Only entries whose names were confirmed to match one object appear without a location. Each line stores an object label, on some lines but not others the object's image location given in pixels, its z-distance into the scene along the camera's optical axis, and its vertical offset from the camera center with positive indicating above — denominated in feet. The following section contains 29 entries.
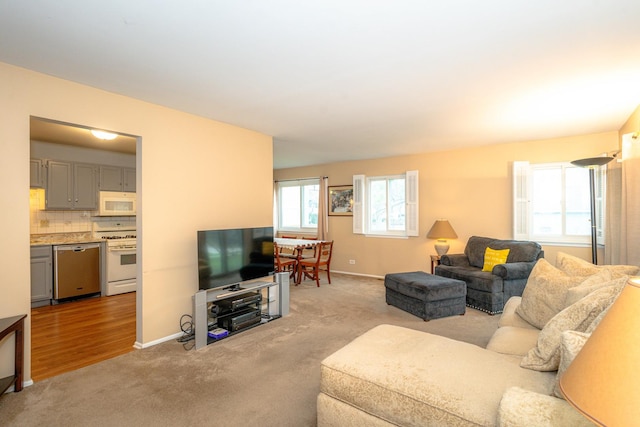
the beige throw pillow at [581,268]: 7.36 -1.31
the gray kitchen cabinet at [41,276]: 15.26 -2.74
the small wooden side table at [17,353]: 7.65 -3.33
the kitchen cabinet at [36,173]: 15.92 +2.24
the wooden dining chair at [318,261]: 19.35 -2.75
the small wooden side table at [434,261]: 18.03 -2.49
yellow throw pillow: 15.57 -2.05
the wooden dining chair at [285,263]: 19.17 -2.78
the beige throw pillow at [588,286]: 6.16 -1.40
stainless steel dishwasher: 15.90 -2.62
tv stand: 10.84 -3.41
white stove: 17.61 -2.01
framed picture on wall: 23.40 +1.19
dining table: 19.76 -1.80
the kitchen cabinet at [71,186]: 16.56 +1.70
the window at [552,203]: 16.05 +0.62
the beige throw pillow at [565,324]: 5.08 -1.75
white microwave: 18.35 +0.82
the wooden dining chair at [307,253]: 22.48 -2.59
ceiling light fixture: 10.17 +2.77
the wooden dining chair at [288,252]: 20.82 -2.50
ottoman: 13.28 -3.36
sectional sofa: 4.03 -2.65
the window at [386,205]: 20.51 +0.77
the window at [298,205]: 25.96 +0.99
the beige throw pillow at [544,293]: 7.73 -1.95
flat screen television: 11.45 -1.49
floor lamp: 13.80 +0.14
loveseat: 14.11 -2.54
